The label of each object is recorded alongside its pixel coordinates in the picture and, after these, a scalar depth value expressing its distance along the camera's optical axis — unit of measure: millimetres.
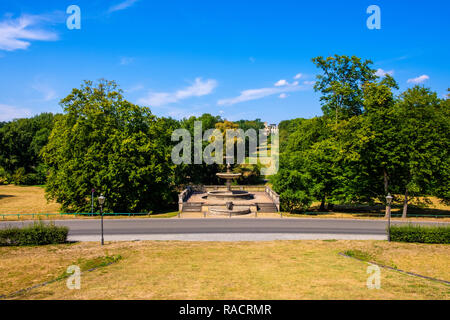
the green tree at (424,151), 31328
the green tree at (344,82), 43531
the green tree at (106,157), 34938
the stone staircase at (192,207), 36188
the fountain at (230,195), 35031
